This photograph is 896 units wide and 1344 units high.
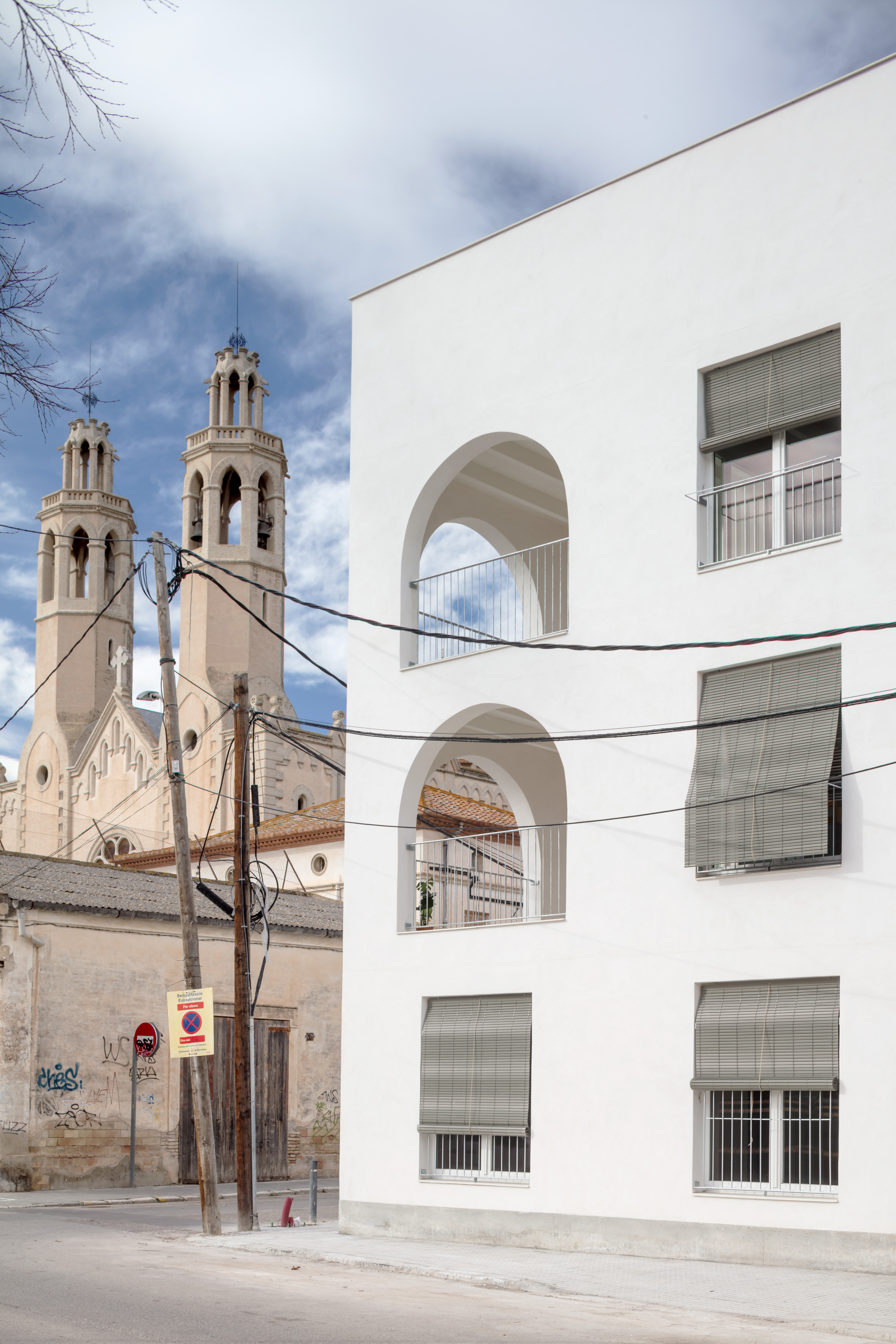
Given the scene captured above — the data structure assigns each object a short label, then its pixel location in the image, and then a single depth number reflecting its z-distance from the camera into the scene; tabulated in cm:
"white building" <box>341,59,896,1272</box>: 1438
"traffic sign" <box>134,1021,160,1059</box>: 2534
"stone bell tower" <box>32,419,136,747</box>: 7350
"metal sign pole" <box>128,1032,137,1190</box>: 2489
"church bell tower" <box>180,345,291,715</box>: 6488
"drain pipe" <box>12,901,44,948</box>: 2402
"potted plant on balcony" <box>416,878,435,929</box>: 2548
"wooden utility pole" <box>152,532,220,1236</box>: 1689
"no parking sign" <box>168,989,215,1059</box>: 1684
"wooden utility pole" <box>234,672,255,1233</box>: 1711
